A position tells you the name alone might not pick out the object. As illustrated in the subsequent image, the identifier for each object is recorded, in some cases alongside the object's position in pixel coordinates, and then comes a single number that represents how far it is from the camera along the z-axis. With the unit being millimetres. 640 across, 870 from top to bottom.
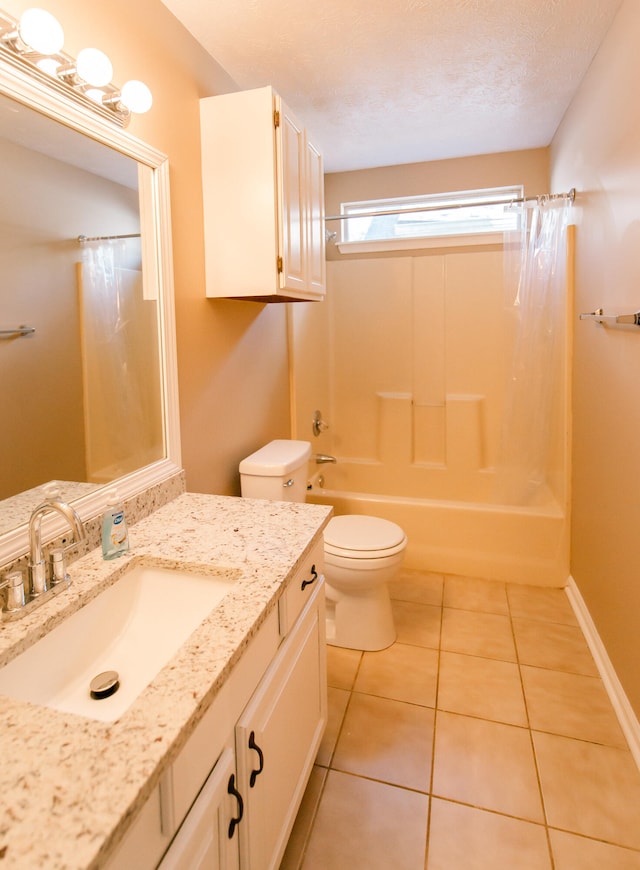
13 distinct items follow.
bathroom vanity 577
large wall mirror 1051
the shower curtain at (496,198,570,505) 2600
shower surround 2807
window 3160
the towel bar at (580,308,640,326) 1489
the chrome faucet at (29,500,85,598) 980
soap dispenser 1180
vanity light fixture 992
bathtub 2580
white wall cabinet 1736
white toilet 2012
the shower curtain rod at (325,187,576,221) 2432
